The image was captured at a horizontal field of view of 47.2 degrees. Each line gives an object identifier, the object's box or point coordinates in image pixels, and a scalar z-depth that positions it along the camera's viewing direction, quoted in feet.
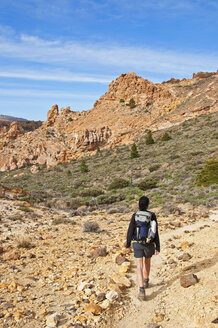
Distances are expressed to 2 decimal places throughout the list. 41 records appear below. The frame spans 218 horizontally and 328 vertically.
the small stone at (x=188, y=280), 14.06
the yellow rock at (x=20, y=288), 15.11
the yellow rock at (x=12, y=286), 15.21
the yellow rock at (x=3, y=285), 15.43
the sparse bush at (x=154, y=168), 80.48
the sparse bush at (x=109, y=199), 57.55
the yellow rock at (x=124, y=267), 17.80
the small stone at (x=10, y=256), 20.48
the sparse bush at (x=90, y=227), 31.99
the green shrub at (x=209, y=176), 51.19
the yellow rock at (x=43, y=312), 12.59
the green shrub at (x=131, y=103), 192.72
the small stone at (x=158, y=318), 11.90
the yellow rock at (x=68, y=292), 14.75
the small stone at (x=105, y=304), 13.04
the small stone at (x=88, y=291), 14.65
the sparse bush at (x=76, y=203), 55.79
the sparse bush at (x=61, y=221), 35.84
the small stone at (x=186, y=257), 18.37
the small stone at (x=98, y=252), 21.34
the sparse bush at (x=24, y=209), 40.14
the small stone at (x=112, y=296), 13.82
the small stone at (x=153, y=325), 11.34
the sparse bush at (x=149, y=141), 132.53
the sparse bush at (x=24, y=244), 23.69
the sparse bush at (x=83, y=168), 117.19
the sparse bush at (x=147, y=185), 62.03
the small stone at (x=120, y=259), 19.24
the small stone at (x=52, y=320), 11.67
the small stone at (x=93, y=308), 12.57
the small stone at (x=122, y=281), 15.66
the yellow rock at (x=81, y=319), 12.05
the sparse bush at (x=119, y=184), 71.61
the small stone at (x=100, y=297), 13.85
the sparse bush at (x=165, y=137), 127.35
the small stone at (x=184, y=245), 21.02
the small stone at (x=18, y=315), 12.14
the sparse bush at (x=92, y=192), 68.44
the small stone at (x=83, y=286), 15.27
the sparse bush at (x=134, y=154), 112.37
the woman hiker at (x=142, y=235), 14.56
